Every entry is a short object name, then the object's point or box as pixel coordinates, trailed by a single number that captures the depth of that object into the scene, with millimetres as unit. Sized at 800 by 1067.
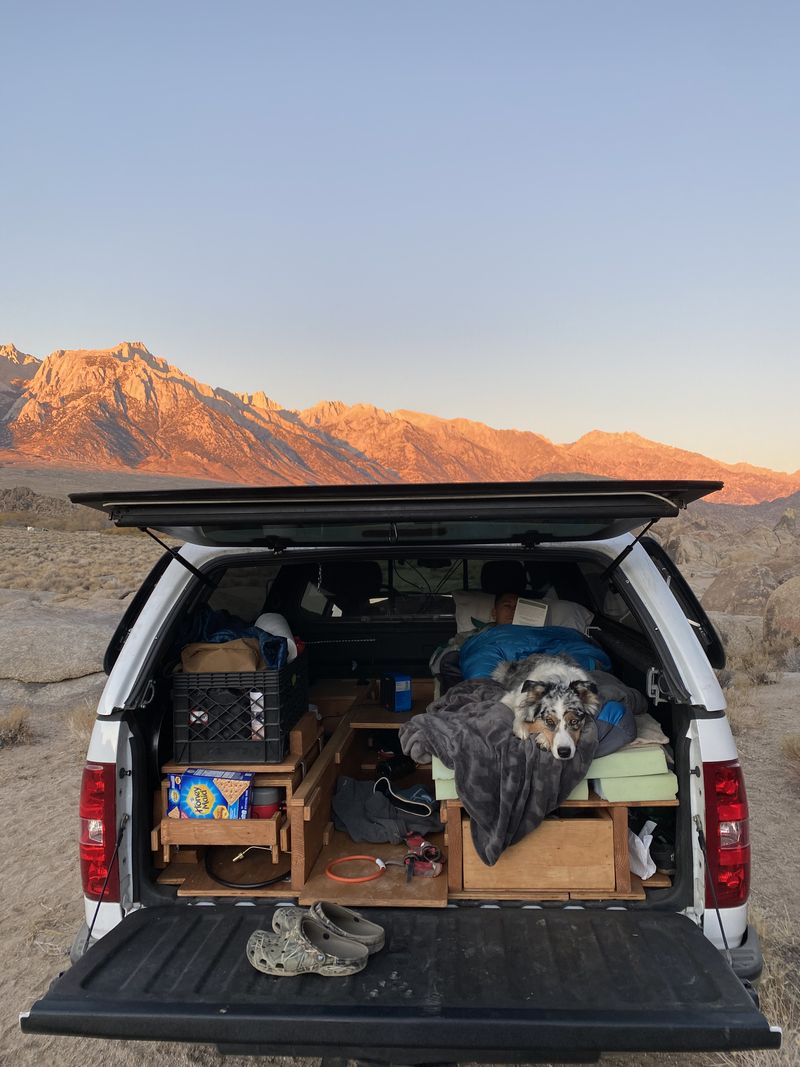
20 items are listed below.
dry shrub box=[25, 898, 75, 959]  3973
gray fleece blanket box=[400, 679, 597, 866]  2801
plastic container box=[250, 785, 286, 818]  3119
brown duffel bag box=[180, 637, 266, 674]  3162
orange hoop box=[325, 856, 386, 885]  2986
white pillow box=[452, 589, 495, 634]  4676
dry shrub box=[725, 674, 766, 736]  8242
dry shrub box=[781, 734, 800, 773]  6984
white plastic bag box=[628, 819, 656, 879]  2822
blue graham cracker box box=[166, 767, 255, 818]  2984
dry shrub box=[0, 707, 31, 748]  7895
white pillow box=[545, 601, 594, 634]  4336
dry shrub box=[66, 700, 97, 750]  7898
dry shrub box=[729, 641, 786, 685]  10594
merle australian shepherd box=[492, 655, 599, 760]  2895
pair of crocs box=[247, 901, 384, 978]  2248
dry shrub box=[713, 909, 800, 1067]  2906
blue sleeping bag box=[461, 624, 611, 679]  3848
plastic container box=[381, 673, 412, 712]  4227
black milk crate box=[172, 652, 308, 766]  3092
